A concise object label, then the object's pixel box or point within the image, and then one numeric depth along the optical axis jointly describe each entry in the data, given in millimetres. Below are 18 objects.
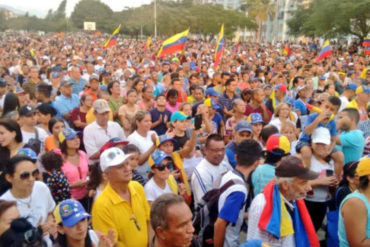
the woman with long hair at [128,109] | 6674
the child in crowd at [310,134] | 4456
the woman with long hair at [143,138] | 5152
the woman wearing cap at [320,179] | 4422
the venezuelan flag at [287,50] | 22047
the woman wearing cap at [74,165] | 4398
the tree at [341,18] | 28484
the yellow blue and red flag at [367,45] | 16525
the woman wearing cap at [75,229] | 3010
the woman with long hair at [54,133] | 5047
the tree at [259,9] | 66875
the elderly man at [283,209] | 2975
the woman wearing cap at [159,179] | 3975
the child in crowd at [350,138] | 5225
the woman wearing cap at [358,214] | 2998
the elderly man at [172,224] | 2396
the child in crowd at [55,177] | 4066
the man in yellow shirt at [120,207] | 3201
